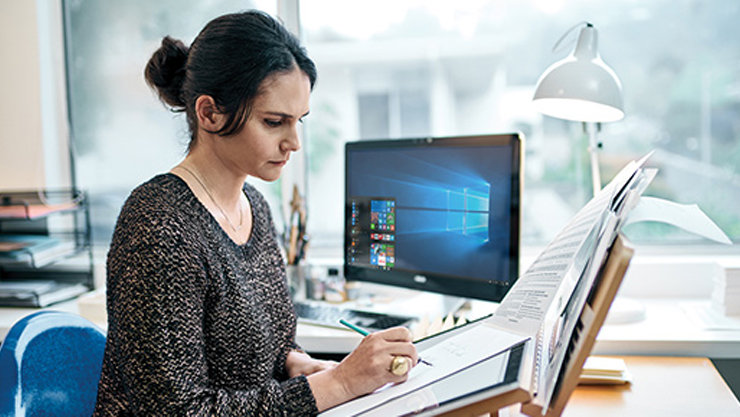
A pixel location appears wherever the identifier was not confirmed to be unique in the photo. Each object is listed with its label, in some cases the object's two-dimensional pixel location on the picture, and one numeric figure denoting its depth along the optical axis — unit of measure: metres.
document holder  0.60
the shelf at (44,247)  1.88
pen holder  1.82
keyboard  1.52
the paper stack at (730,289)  1.51
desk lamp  1.41
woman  0.85
